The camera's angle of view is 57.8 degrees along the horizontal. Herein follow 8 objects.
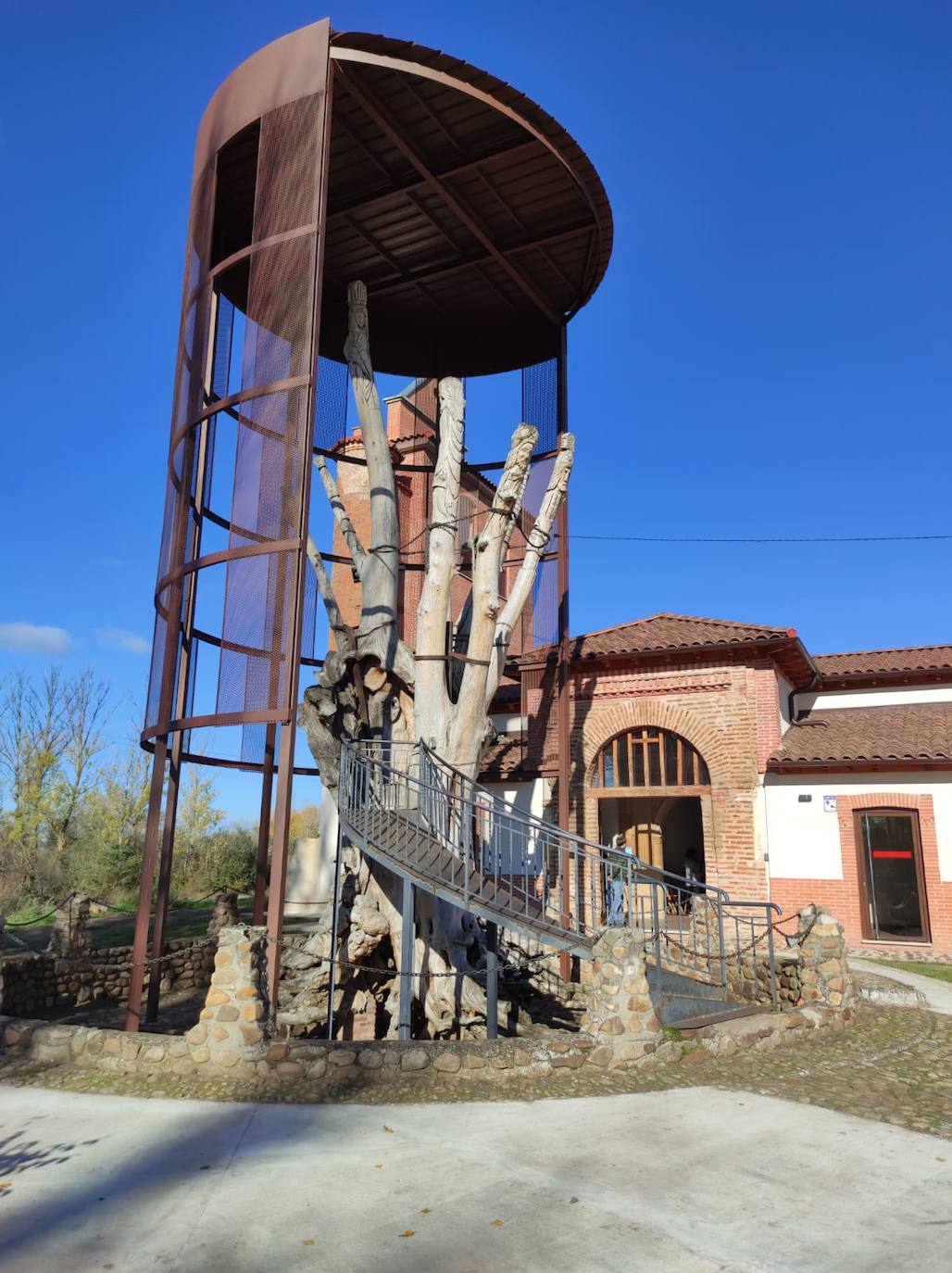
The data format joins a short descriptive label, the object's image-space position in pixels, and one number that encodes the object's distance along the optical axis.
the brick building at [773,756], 13.87
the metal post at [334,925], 8.30
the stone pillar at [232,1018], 6.02
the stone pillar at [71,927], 11.77
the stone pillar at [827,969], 8.55
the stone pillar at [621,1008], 6.53
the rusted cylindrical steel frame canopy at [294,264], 8.55
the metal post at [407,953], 8.05
